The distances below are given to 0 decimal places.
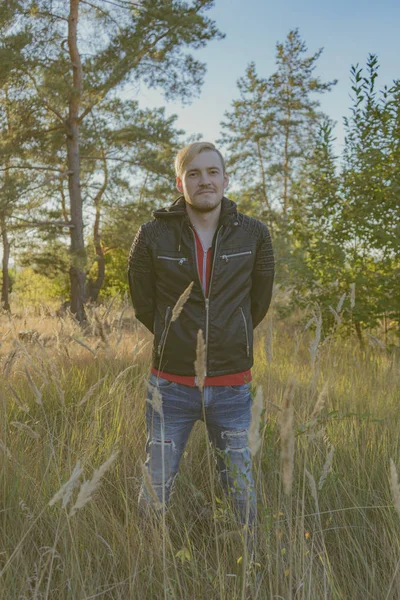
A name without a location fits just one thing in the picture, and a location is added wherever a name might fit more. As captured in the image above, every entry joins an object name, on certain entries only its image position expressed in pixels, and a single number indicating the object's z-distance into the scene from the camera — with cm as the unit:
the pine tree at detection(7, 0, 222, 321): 1145
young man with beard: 216
